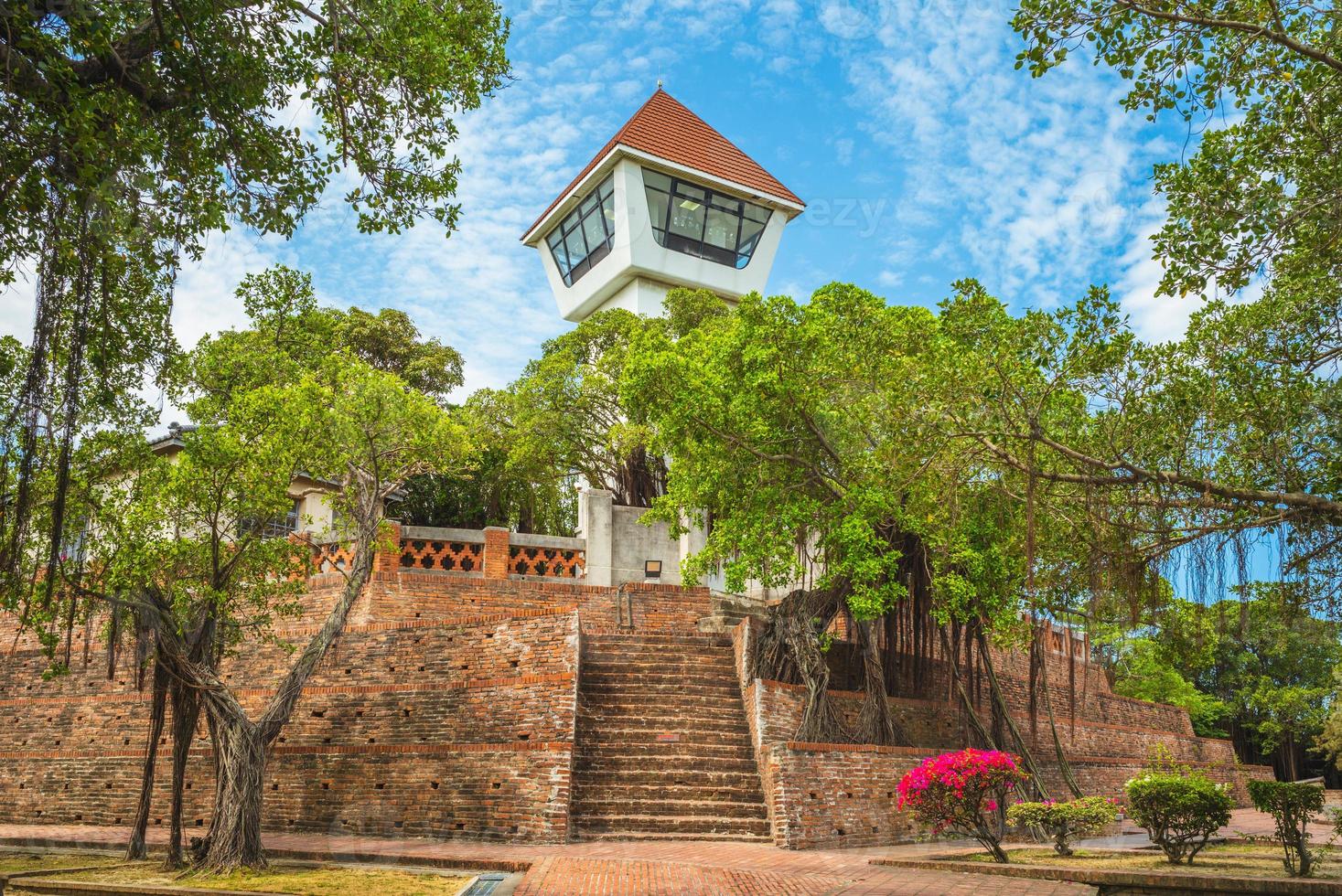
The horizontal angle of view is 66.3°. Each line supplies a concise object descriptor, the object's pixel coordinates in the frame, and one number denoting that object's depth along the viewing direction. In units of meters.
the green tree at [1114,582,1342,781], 29.16
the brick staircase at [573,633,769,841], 11.52
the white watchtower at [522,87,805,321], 27.52
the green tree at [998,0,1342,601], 7.13
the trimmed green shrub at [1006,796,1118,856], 10.23
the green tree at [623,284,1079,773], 13.12
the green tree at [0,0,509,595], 5.42
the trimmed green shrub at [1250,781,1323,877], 8.77
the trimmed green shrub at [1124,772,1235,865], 9.73
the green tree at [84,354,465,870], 10.52
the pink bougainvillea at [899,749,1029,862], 9.90
